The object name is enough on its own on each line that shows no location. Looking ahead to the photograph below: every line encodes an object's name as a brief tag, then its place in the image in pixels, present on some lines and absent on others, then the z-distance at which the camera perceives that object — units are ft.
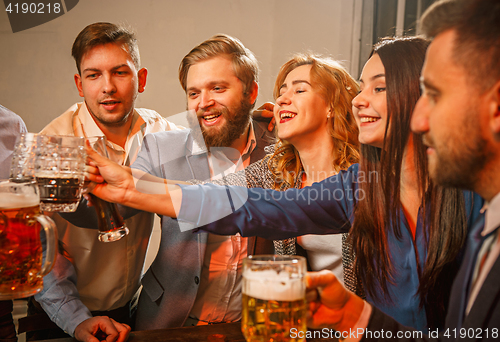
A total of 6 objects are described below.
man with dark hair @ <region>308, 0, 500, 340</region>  2.09
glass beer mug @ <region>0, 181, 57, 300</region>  2.64
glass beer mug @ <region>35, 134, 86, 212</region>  3.25
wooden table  3.43
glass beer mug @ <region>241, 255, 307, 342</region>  2.17
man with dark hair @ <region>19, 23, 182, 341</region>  5.91
